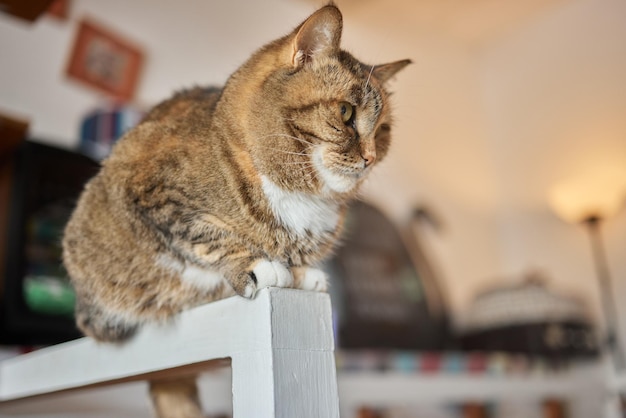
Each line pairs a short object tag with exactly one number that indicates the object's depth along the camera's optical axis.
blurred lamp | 2.26
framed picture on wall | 1.63
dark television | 1.25
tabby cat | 0.60
